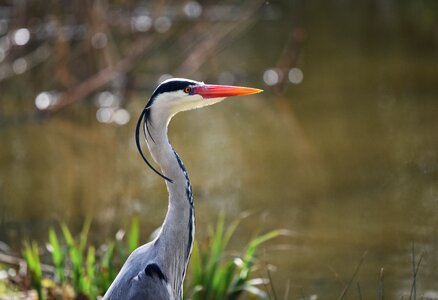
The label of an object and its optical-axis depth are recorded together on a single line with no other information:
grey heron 8.22
